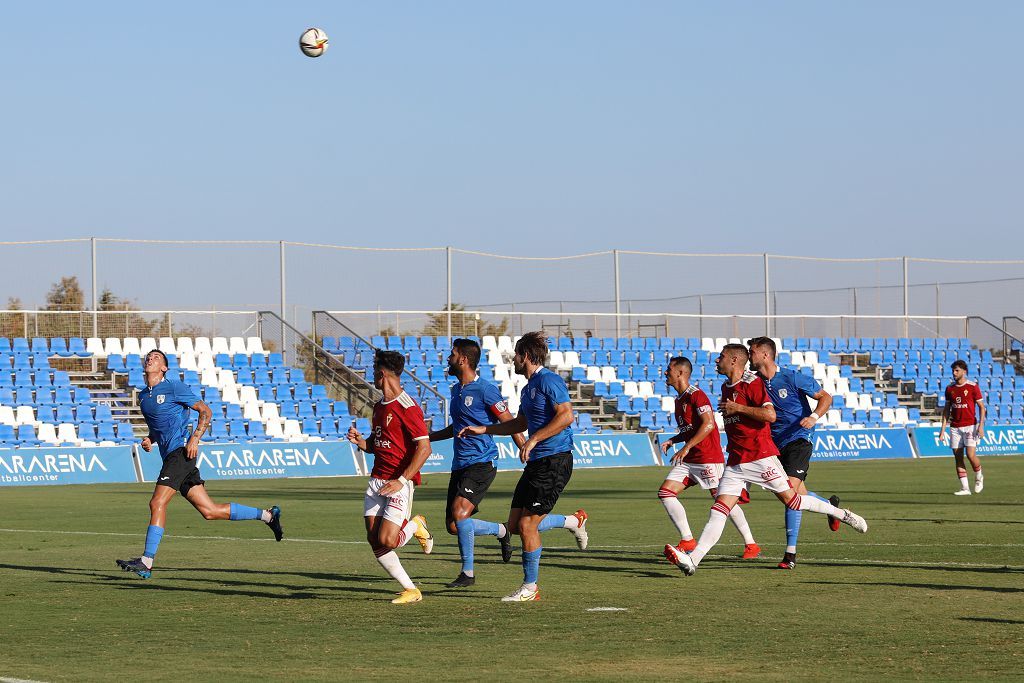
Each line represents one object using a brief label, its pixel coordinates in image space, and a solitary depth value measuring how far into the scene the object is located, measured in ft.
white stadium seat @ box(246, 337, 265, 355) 134.41
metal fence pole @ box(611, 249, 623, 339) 157.28
